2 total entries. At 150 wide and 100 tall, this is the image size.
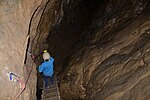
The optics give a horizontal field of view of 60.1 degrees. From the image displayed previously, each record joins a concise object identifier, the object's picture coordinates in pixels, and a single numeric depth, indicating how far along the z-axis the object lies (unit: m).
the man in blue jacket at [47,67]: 3.91
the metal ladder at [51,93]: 3.84
